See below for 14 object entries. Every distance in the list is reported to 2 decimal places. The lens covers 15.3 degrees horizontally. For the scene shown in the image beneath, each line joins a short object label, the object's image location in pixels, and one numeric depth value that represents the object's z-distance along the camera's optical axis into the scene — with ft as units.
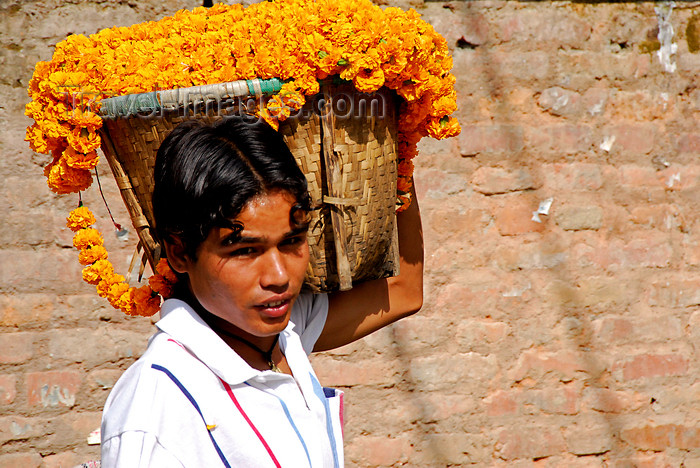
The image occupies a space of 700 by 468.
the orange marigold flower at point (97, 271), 9.43
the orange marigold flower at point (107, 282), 9.43
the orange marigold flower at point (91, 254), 9.45
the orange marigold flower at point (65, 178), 9.29
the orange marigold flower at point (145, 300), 9.40
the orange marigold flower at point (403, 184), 9.68
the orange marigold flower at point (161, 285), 9.33
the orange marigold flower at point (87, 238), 9.43
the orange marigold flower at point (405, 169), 9.70
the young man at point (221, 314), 8.80
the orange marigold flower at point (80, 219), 9.47
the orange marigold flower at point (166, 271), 9.30
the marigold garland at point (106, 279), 9.41
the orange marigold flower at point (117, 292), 9.41
